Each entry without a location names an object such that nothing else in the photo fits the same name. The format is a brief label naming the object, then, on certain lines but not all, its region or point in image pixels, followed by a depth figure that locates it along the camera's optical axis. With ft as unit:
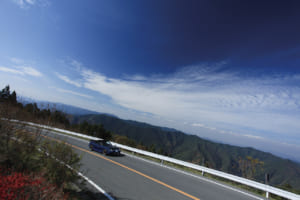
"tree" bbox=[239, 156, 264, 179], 39.96
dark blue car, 37.96
